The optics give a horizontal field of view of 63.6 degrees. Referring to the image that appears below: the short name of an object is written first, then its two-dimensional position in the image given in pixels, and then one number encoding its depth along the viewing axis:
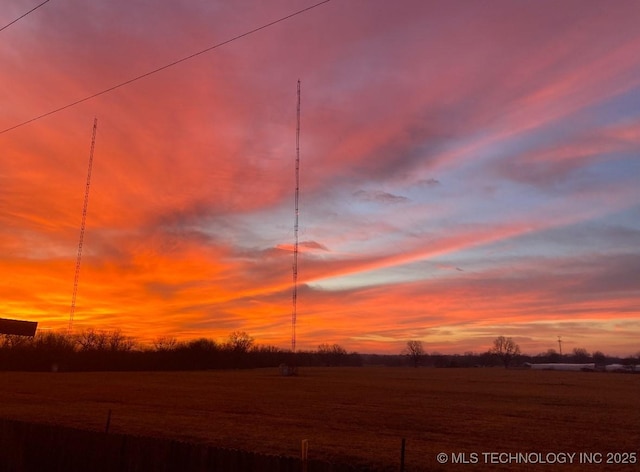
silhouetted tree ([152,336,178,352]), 157.56
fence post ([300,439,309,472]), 9.24
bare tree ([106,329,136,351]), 150.50
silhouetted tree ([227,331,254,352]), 188.66
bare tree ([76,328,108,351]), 145.73
